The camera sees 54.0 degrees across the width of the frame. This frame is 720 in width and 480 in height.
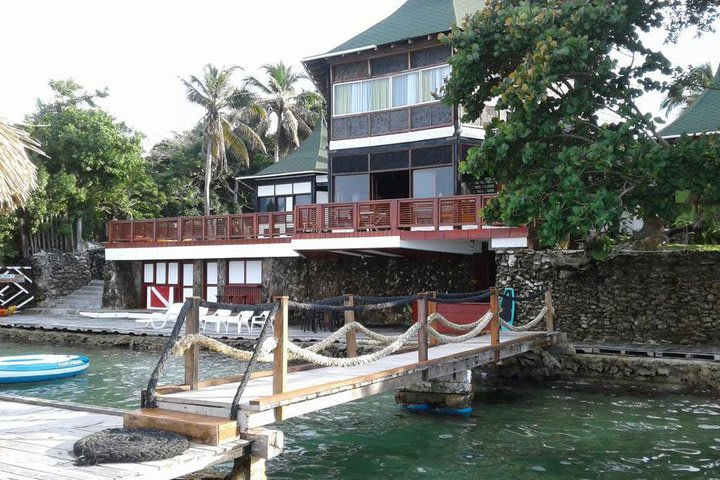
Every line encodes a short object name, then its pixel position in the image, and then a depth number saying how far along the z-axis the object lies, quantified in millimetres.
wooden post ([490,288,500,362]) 14312
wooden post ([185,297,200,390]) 8273
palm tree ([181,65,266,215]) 35250
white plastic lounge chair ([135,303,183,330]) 23531
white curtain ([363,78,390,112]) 23094
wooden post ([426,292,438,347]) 14300
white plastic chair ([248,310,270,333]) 23258
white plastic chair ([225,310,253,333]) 22628
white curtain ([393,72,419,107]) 22500
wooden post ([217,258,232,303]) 26875
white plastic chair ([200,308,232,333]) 22453
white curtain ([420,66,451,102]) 21891
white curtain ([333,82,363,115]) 23656
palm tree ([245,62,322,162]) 42438
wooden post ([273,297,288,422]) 7825
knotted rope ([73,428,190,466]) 6367
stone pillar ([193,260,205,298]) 27484
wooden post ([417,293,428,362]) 11375
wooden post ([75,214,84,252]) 34188
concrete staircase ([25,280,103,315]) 30453
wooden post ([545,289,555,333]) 17125
